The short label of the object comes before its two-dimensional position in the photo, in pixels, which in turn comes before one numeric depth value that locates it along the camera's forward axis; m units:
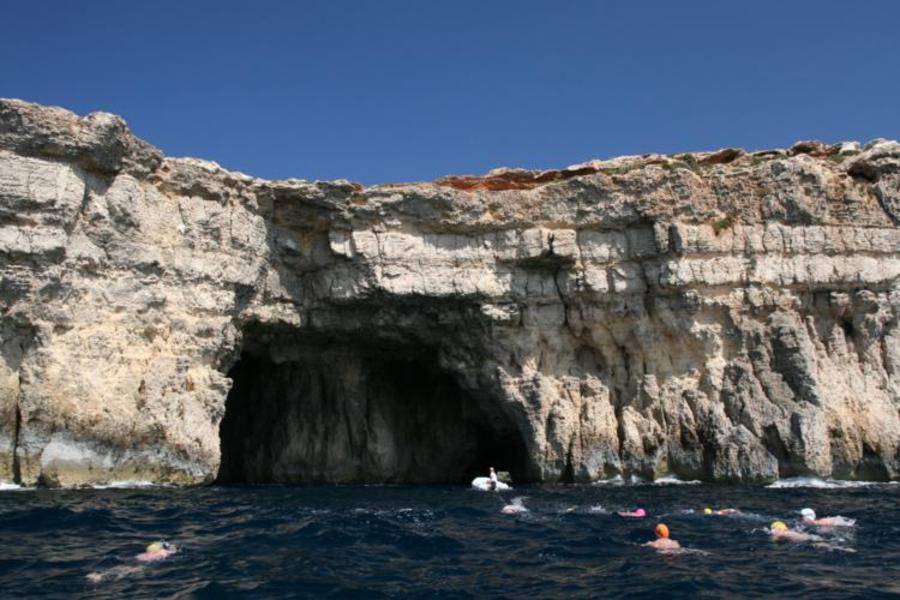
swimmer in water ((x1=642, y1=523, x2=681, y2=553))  13.84
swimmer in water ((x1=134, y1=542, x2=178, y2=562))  12.55
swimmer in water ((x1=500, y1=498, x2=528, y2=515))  19.27
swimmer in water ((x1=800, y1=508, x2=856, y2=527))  16.25
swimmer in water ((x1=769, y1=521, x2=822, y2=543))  14.75
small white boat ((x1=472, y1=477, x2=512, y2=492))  26.83
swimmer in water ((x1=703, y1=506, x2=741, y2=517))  18.20
